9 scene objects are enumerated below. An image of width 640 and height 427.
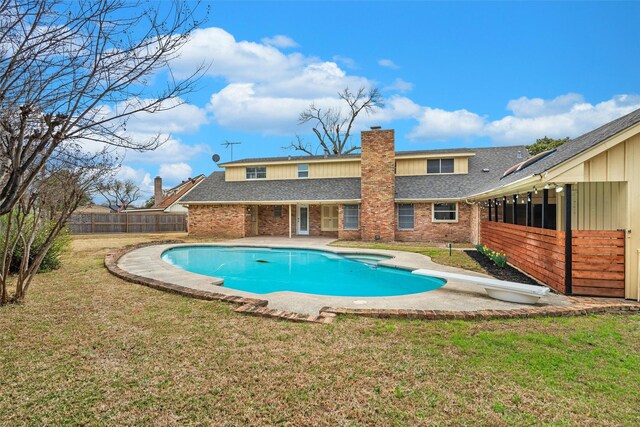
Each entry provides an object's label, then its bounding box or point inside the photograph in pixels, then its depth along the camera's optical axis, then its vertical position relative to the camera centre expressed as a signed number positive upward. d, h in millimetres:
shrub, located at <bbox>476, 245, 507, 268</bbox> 10630 -1416
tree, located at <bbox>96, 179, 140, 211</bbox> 50344 +2965
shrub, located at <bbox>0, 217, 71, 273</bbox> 9514 -1052
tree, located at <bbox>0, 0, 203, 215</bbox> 3137 +1496
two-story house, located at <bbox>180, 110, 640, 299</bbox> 7039 +558
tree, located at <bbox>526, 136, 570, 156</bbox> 31094 +6293
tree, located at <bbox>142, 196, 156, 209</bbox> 52006 +1997
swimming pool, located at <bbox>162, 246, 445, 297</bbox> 9930 -2024
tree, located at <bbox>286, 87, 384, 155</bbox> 36656 +10200
